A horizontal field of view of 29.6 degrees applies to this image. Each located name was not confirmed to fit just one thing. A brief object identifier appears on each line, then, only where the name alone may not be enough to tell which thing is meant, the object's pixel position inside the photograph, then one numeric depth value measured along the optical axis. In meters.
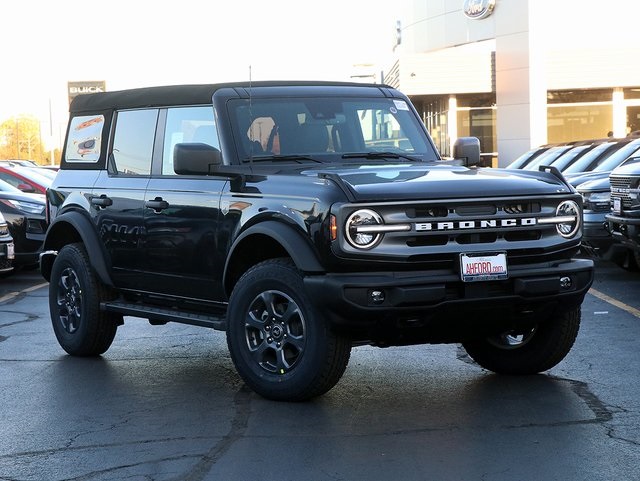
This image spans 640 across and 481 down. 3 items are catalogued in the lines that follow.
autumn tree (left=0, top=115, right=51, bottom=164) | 152.75
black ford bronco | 6.52
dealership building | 44.78
